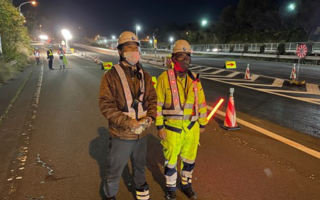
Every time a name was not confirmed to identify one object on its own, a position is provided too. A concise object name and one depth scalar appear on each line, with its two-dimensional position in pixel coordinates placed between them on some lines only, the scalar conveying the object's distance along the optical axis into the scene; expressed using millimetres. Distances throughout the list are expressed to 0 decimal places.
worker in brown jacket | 2471
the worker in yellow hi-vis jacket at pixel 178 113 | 2906
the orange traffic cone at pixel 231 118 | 5562
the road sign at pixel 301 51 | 13367
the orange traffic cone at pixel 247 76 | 13372
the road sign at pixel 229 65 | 18609
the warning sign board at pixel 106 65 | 17247
